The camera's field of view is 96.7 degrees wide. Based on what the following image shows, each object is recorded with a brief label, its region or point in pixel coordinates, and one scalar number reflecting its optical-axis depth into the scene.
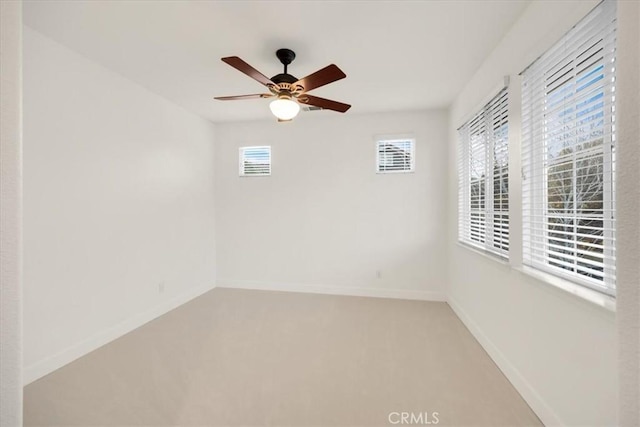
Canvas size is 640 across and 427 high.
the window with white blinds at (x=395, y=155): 4.04
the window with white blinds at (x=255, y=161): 4.48
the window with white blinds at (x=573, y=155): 1.28
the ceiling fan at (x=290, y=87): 1.96
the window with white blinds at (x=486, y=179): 2.33
